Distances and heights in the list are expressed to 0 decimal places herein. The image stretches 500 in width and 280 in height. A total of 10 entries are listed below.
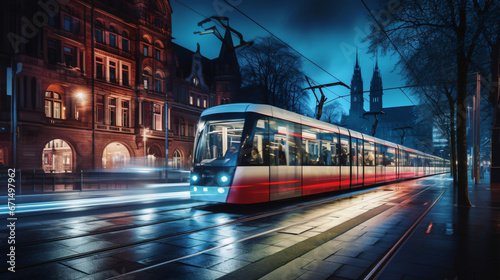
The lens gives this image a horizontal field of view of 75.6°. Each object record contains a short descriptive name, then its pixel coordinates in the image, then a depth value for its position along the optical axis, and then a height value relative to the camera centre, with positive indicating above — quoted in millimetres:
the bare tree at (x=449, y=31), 10320 +4025
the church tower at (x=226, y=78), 45031 +10104
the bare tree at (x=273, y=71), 31078 +7883
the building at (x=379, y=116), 111562 +13396
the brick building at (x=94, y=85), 24219 +6062
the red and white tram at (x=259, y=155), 9070 -163
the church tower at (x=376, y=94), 125438 +22355
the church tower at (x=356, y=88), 121625 +22991
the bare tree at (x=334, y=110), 49638 +6258
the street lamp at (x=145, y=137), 31912 +1392
